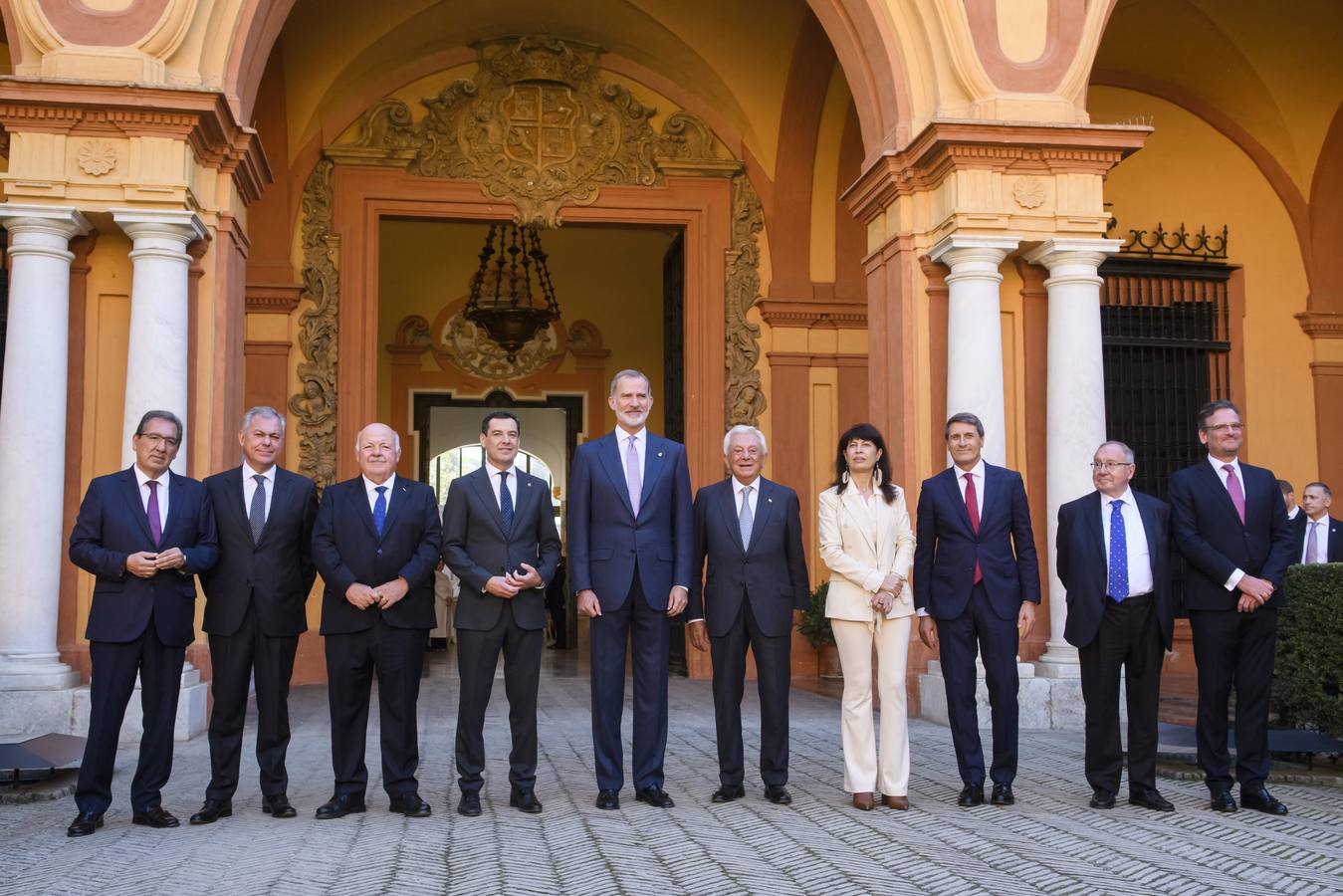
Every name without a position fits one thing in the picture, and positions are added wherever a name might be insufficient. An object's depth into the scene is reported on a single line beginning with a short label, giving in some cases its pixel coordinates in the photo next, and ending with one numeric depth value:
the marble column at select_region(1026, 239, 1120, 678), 9.01
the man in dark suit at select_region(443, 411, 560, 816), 5.50
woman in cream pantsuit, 5.55
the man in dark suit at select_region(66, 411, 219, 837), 5.20
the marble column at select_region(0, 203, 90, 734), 7.70
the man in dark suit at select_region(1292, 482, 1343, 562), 9.63
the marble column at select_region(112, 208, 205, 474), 8.08
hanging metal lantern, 13.98
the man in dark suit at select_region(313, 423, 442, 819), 5.40
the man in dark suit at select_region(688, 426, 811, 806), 5.70
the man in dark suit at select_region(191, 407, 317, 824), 5.38
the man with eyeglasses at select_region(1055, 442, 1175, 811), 5.69
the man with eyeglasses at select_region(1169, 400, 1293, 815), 5.72
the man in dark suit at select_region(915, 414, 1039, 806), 5.76
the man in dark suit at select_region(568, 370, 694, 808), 5.60
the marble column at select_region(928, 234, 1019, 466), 8.88
